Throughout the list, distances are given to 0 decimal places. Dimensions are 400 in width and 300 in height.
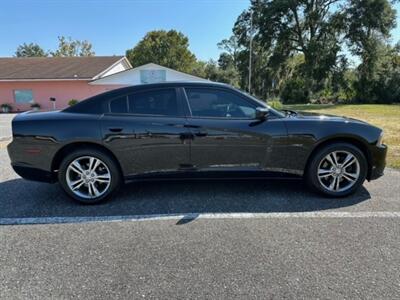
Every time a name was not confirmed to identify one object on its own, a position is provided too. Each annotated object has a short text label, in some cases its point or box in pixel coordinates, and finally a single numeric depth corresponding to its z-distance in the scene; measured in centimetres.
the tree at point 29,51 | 7469
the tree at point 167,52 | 4753
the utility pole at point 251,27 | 2850
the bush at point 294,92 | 3270
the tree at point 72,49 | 5932
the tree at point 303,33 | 2777
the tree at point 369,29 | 2566
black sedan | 369
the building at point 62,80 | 2144
